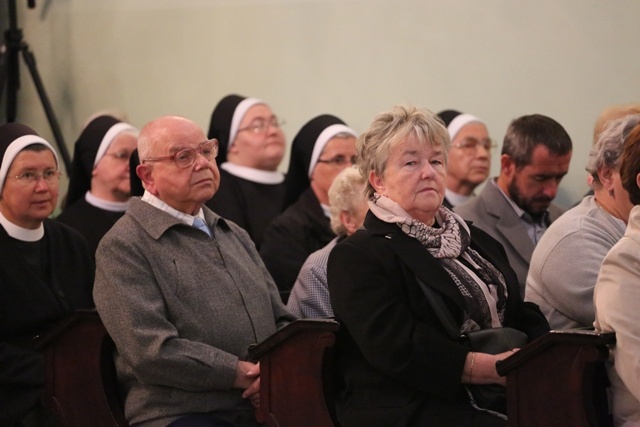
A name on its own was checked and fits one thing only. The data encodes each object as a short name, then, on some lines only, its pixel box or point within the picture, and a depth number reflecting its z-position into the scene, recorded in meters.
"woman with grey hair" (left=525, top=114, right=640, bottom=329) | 7.94
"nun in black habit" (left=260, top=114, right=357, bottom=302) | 10.98
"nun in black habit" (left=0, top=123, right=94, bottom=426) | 8.47
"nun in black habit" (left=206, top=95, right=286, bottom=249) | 13.06
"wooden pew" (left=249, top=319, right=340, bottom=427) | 7.41
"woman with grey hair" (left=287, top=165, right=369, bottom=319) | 9.02
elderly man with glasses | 7.64
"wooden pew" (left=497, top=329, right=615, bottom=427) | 6.66
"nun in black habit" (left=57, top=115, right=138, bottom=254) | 11.99
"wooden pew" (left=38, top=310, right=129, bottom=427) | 8.24
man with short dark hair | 10.41
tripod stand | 16.06
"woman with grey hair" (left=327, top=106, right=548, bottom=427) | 7.00
